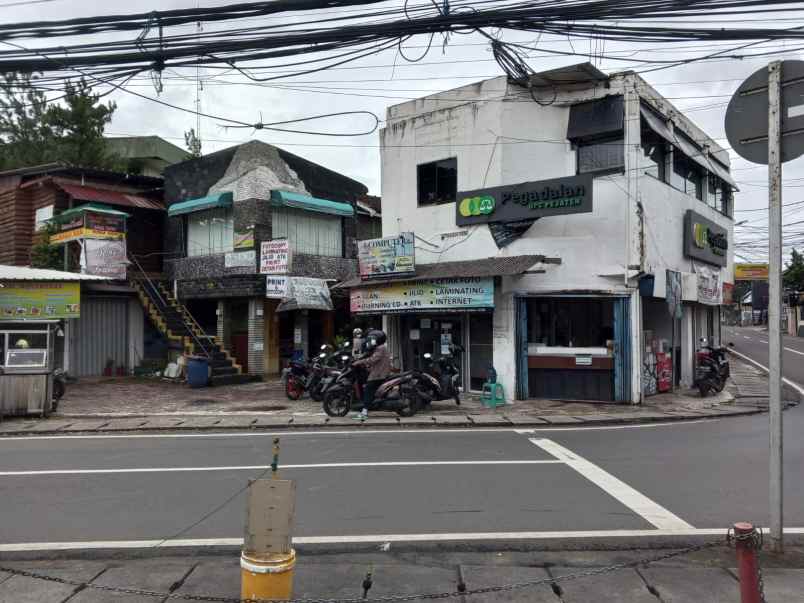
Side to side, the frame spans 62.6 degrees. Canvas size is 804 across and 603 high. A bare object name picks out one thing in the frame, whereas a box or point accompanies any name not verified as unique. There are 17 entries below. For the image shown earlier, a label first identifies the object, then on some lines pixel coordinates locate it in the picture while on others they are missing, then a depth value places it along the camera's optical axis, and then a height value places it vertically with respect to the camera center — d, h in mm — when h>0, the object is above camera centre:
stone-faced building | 20484 +2534
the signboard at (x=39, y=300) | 15172 +389
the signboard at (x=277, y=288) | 19109 +819
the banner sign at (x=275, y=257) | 19469 +1774
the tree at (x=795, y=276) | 50188 +3066
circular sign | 4805 +1495
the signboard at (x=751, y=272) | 60375 +4024
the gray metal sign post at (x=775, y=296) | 4746 +142
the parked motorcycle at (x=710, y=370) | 16266 -1372
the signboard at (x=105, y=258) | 19781 +1768
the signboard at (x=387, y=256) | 15953 +1499
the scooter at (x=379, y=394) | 12703 -1505
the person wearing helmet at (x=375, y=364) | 12633 -925
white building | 14195 +2055
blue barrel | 18500 -1563
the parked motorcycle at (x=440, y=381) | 13047 -1324
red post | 3473 -1340
